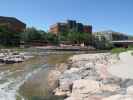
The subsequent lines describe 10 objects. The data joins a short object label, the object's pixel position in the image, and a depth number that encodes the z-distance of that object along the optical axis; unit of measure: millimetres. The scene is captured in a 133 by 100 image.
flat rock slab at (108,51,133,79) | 7350
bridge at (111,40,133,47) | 65688
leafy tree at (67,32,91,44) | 54696
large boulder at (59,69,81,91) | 7304
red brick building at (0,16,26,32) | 58720
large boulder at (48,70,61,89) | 8585
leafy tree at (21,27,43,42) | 46712
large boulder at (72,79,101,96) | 5909
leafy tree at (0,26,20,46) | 43196
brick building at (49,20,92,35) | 67403
